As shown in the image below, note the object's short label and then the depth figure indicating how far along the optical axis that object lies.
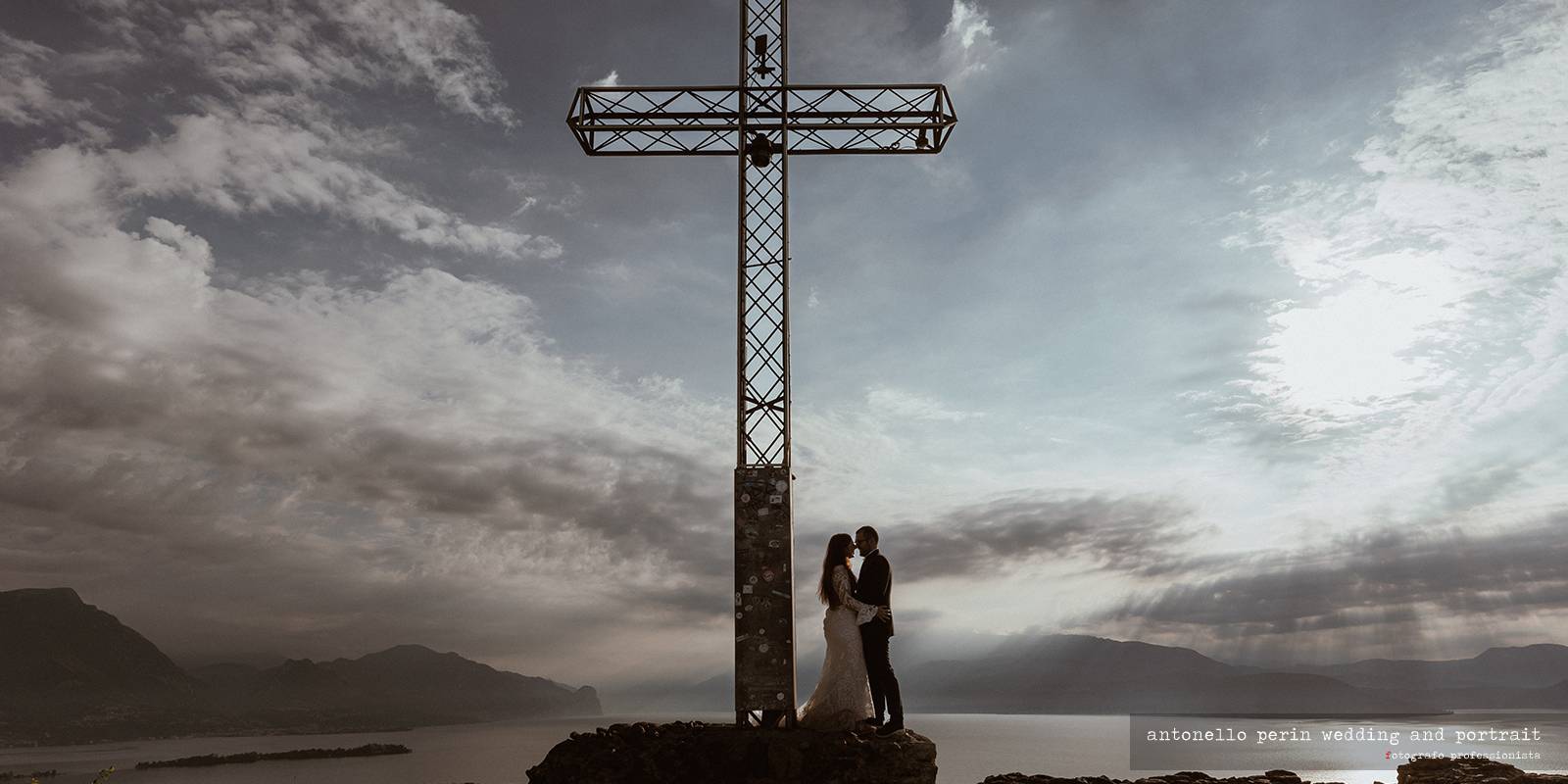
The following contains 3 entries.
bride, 11.48
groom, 11.40
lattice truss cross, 12.34
